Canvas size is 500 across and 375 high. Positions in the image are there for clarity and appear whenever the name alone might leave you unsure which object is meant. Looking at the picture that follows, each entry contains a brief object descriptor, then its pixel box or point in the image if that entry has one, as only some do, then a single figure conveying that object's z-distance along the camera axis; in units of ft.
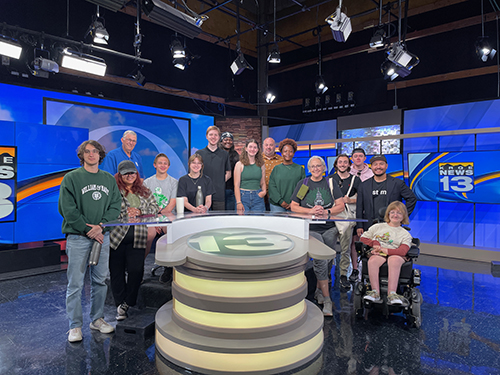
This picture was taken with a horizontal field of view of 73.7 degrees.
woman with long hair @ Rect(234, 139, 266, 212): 13.61
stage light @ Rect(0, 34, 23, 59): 17.34
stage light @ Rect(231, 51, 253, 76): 21.87
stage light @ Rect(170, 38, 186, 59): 22.35
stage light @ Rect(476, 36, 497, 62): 19.71
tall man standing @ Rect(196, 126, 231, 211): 14.02
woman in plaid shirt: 10.00
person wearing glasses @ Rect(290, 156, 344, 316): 11.57
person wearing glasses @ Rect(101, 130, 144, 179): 13.35
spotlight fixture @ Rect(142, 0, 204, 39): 12.99
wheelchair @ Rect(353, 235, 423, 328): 9.59
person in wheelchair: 9.90
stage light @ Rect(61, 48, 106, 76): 19.39
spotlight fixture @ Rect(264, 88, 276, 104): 28.43
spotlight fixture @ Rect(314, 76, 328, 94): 27.03
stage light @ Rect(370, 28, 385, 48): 19.89
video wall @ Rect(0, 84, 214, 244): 16.80
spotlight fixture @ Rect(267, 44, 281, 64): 23.47
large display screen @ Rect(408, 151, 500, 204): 18.01
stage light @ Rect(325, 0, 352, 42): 14.12
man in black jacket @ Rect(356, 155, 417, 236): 12.57
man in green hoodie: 8.70
